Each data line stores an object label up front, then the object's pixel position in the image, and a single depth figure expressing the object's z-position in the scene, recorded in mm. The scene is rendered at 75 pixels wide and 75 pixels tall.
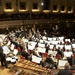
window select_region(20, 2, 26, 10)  38625
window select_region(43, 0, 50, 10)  40906
